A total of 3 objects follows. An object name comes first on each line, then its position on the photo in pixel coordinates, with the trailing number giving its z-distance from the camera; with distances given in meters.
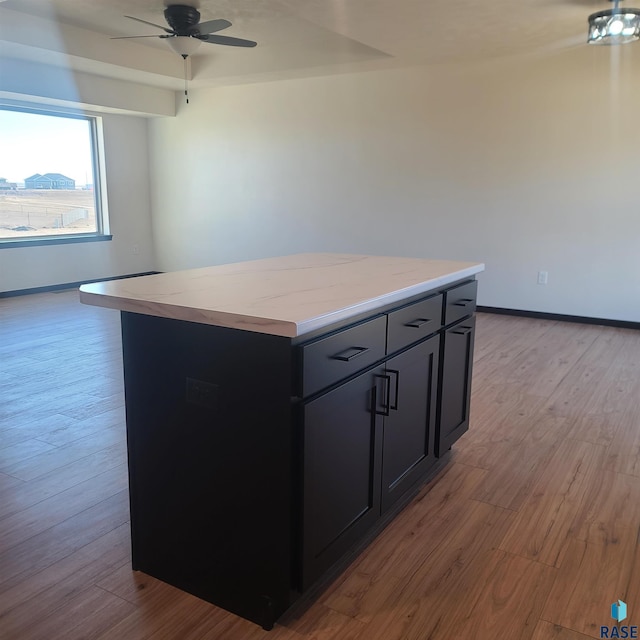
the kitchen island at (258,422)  1.53
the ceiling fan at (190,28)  4.34
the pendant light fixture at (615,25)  4.01
